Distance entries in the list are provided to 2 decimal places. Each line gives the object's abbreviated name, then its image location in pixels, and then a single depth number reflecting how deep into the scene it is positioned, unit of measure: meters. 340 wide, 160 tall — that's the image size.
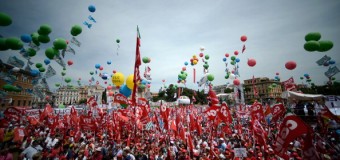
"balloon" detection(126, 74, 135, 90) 14.52
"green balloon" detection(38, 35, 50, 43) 8.52
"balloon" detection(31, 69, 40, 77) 11.51
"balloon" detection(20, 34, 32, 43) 8.54
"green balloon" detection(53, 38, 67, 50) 8.83
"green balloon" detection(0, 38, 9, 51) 6.26
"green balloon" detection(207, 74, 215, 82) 19.69
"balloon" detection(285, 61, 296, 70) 11.61
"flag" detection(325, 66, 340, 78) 12.80
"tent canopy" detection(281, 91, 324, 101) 9.13
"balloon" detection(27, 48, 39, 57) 8.98
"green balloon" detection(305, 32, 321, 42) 9.44
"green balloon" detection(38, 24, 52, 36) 8.28
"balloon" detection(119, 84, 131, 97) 16.78
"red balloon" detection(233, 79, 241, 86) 19.95
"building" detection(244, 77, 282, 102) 85.80
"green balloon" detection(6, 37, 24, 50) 6.42
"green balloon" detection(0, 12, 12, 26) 6.11
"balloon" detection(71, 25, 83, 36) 9.58
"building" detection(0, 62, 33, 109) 39.12
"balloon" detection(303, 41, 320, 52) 9.22
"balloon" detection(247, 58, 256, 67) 14.74
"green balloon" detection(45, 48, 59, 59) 8.80
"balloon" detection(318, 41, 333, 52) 9.16
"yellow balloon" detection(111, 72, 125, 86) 14.79
